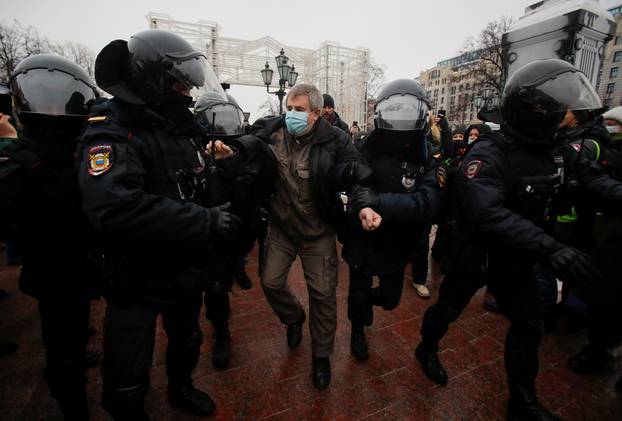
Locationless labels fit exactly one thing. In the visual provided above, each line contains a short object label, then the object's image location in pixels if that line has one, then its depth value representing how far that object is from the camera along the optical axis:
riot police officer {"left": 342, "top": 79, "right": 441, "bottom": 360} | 2.29
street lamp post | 9.62
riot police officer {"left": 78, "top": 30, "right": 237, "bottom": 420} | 1.35
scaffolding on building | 25.16
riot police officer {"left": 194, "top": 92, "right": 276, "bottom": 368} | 1.90
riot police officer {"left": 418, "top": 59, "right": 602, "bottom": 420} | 1.85
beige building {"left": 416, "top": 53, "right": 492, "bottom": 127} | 81.50
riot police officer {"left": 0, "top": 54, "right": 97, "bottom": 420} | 1.62
